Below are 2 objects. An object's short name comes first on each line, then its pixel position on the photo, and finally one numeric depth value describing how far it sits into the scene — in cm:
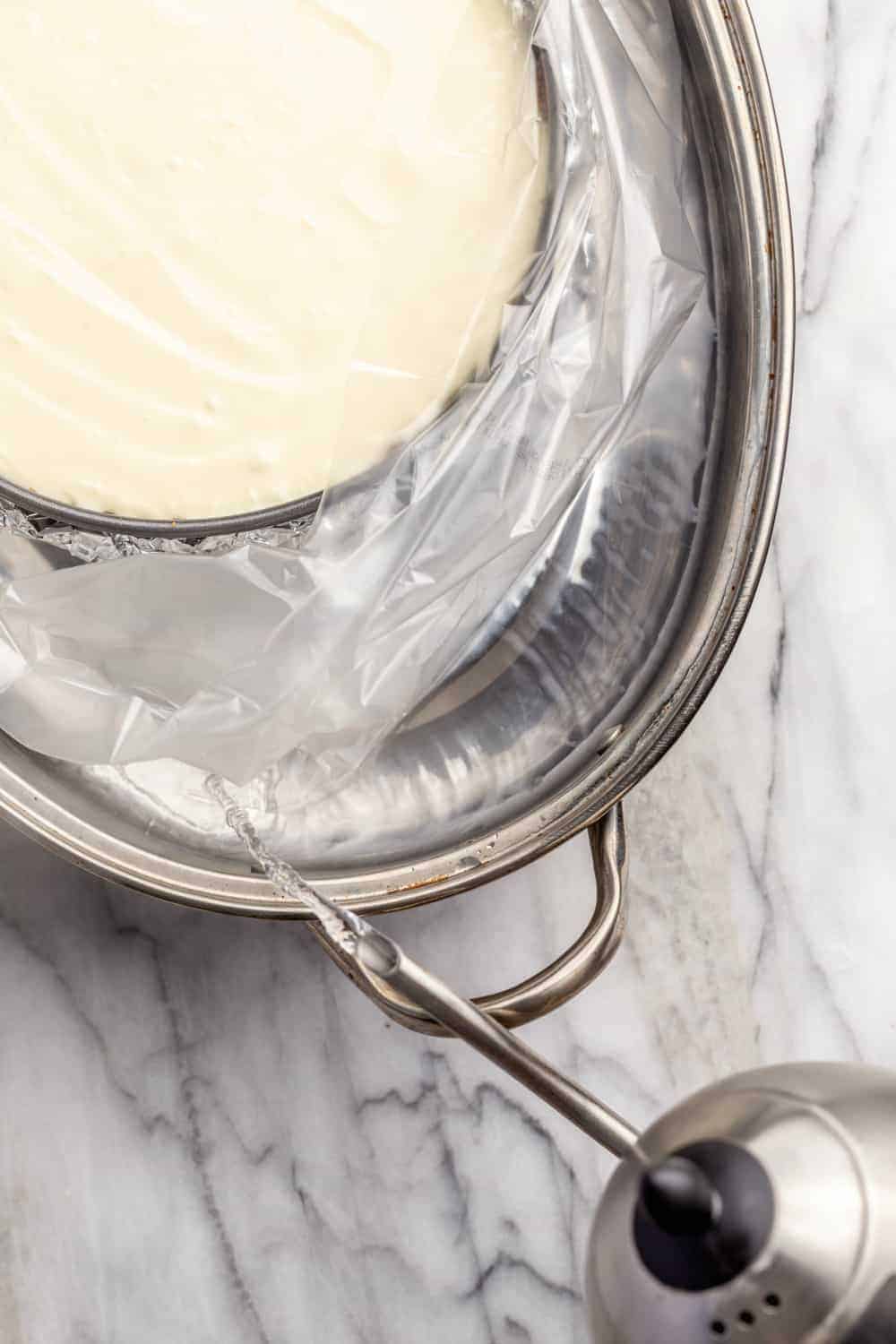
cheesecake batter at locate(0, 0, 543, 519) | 89
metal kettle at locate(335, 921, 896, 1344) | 76
